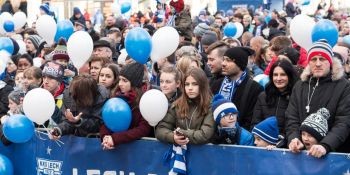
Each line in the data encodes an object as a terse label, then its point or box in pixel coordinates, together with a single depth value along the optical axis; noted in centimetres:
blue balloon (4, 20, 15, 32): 2763
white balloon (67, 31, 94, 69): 1598
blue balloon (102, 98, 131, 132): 1243
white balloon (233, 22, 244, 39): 2806
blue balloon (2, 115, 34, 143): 1393
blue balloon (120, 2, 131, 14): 3667
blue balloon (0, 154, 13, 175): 1462
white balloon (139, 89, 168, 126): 1220
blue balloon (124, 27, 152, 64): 1401
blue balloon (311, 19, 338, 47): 1377
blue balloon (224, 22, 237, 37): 2727
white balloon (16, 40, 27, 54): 2389
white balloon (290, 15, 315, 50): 1516
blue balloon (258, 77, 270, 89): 1501
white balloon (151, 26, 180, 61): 1456
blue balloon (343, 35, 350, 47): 1814
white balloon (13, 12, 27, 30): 2910
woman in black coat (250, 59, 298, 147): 1276
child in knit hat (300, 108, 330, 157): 1106
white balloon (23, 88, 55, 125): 1363
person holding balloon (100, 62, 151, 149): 1280
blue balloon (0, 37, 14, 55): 2143
